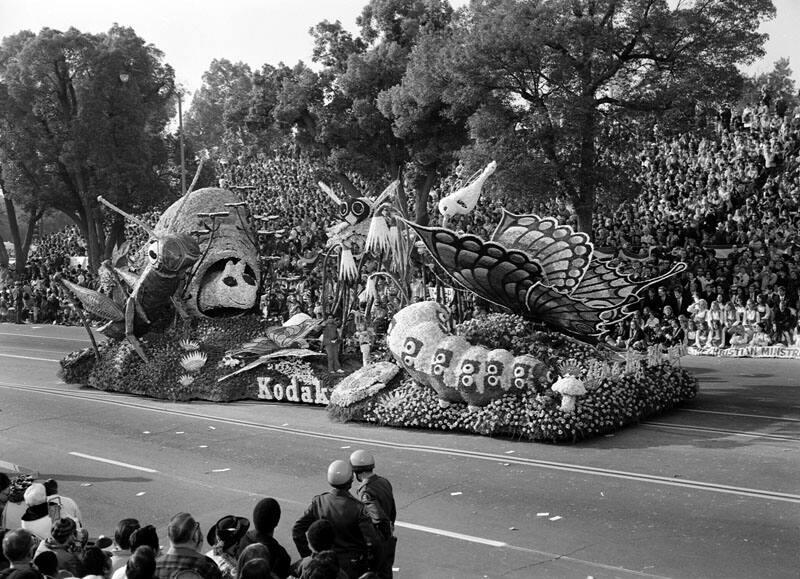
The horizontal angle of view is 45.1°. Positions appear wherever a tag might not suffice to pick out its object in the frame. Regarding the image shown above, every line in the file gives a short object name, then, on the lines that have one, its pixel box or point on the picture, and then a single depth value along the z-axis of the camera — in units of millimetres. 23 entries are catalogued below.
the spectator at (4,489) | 9148
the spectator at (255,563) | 5641
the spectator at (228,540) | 6766
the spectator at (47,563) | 6695
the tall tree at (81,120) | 40375
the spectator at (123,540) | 7176
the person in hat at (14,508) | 8961
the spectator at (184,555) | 6184
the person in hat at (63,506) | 8391
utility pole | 36138
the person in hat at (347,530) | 6906
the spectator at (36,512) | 8023
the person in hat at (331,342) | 18719
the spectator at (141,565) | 5977
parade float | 15195
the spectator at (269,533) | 6500
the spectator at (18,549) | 6445
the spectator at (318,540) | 6255
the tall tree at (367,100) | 33188
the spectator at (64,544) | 7031
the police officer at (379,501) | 7238
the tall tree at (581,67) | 23672
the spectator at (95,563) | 6680
